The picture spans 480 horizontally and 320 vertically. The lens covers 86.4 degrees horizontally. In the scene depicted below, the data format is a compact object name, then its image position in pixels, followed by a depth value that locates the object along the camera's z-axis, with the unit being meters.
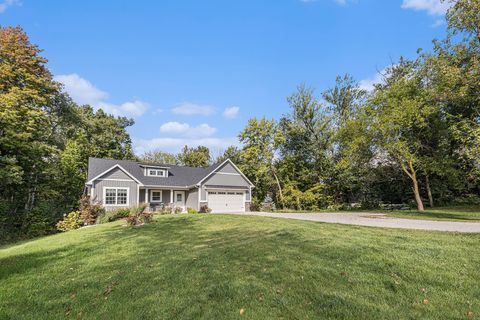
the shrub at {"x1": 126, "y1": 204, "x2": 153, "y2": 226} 13.03
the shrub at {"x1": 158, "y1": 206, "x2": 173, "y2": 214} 21.10
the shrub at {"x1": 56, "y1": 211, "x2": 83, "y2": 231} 15.97
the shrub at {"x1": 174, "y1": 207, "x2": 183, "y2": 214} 22.45
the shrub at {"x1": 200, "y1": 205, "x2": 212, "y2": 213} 22.75
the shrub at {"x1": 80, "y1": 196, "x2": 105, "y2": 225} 16.88
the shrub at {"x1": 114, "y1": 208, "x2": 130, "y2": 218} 17.55
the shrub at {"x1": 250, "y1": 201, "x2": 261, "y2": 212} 26.42
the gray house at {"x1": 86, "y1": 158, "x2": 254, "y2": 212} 20.22
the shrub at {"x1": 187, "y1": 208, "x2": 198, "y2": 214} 21.61
